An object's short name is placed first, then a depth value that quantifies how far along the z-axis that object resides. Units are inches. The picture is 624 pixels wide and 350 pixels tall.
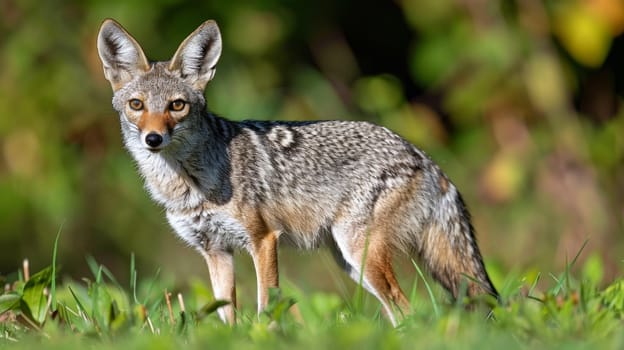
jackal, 515.8
